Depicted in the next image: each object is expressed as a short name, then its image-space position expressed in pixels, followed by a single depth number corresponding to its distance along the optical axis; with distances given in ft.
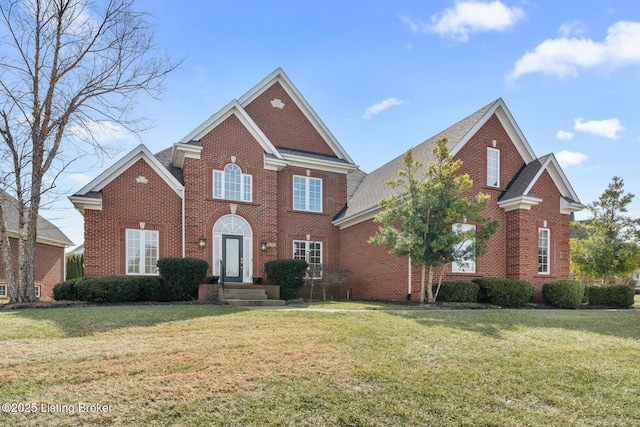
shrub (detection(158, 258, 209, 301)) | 49.39
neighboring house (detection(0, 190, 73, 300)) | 72.35
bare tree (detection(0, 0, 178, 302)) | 44.65
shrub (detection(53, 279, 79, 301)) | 49.62
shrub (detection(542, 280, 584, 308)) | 53.67
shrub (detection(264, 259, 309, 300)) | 56.34
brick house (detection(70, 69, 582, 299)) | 53.98
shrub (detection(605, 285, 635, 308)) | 58.59
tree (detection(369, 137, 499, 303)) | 45.09
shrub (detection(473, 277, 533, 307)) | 51.57
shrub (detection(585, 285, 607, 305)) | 59.52
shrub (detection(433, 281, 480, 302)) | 50.11
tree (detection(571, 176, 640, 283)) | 65.36
